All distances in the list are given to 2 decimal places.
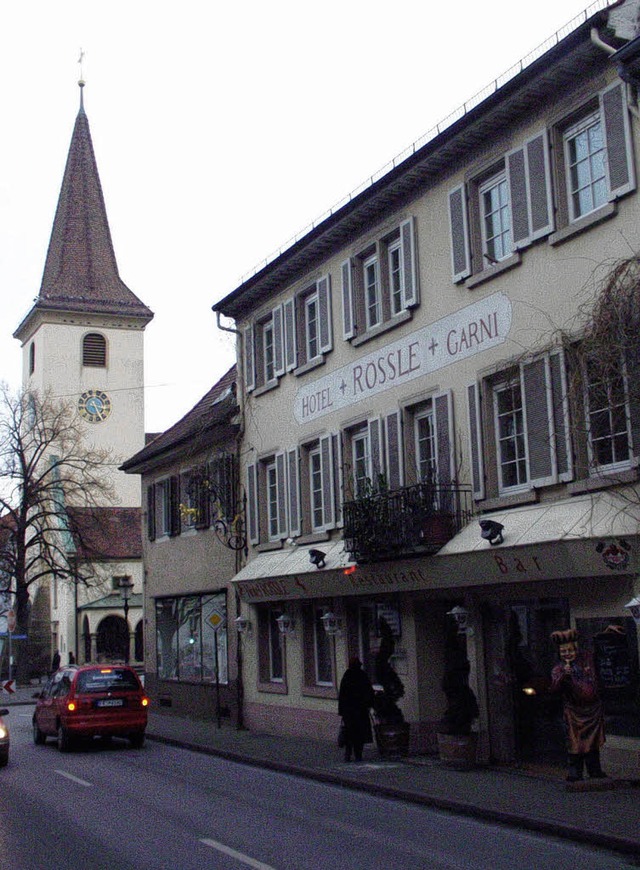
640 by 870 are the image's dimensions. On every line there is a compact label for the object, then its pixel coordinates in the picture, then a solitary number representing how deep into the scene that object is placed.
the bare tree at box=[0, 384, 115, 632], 51.41
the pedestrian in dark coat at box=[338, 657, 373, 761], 17.97
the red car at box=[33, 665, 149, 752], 22.06
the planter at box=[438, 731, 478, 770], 16.31
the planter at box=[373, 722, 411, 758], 17.91
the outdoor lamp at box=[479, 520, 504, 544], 15.12
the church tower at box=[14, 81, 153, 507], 76.06
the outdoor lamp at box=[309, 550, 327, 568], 20.73
